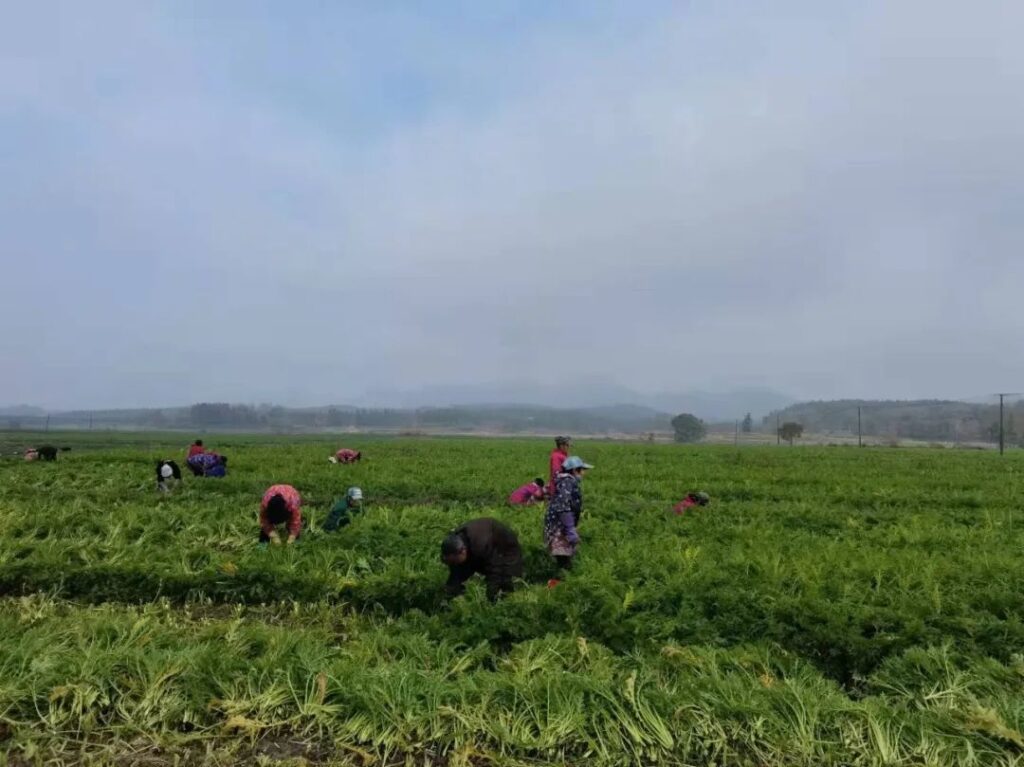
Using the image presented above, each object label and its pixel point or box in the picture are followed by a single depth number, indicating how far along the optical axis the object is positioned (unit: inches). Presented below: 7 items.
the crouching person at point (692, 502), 454.2
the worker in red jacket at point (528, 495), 467.5
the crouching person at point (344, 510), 371.6
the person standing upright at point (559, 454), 372.0
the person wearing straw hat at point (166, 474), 538.8
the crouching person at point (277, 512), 340.2
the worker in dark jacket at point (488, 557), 238.8
